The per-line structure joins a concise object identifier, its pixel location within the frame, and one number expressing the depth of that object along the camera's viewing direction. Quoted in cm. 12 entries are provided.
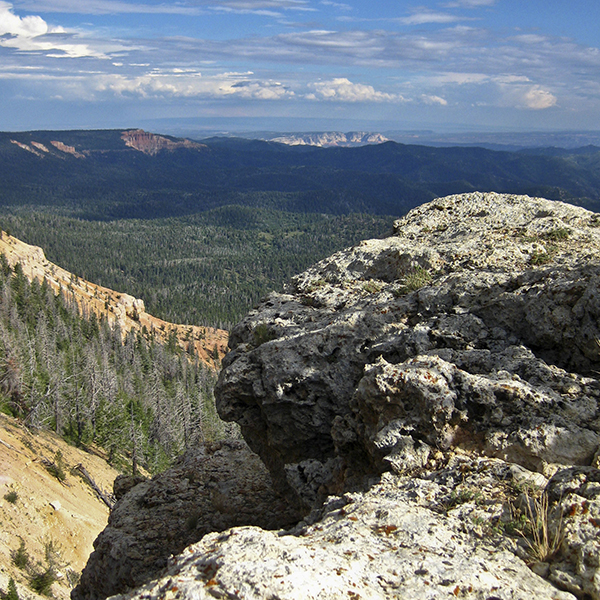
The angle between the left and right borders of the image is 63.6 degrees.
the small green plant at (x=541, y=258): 1170
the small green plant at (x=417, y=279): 1209
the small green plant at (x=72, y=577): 2632
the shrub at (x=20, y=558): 2463
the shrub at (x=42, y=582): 2323
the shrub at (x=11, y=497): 2999
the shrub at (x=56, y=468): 3853
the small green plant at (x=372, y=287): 1312
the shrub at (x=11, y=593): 1902
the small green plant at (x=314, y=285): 1413
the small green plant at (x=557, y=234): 1314
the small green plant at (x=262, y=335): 1236
